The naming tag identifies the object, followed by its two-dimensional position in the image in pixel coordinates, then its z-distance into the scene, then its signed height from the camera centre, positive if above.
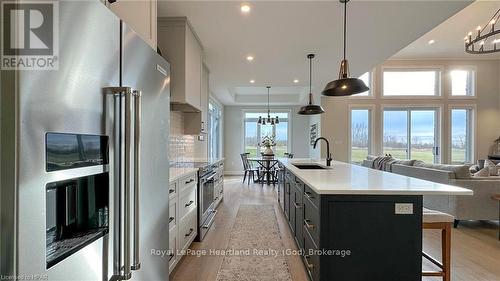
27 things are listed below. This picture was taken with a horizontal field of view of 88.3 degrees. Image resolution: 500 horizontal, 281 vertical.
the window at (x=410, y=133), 8.46 +0.23
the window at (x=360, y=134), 8.43 +0.20
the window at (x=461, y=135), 8.31 +0.17
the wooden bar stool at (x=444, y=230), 2.03 -0.71
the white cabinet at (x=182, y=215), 2.25 -0.75
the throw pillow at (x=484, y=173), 3.96 -0.51
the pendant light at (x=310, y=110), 4.12 +0.49
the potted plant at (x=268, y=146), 7.73 -0.21
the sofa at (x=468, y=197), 3.73 -0.83
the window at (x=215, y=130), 8.47 +0.36
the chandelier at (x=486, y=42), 4.24 +2.49
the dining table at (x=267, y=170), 7.47 -0.93
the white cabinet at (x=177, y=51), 3.18 +1.11
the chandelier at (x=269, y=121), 8.45 +0.63
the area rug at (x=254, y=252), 2.37 -1.24
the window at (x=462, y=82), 8.30 +1.88
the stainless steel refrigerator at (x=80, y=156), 0.63 -0.05
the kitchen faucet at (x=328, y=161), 3.62 -0.30
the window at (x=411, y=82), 8.36 +1.90
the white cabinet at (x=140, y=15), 1.76 +0.90
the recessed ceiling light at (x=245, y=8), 2.88 +1.50
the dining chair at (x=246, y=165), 8.01 -0.80
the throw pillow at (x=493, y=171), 4.22 -0.51
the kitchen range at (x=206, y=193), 3.17 -0.75
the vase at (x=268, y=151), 7.75 -0.34
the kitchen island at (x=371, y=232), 1.76 -0.63
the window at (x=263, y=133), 10.28 +0.27
